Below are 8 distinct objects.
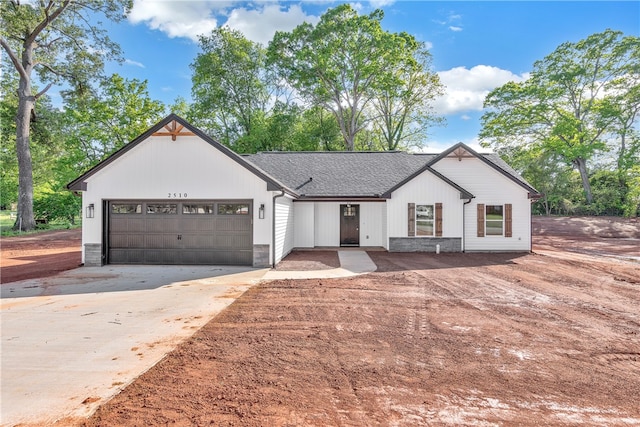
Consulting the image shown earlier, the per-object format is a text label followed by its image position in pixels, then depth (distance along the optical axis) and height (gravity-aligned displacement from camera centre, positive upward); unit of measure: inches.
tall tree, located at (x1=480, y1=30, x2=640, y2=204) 1016.9 +399.8
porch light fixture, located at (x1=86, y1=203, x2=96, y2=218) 420.2 +3.9
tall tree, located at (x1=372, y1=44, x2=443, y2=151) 1173.7 +425.6
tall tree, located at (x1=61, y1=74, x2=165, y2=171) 990.4 +313.1
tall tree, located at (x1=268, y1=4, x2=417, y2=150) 1028.5 +531.9
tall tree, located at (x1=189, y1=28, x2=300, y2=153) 1128.8 +450.2
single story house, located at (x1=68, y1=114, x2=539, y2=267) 414.6 +14.1
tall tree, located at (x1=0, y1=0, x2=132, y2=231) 800.9 +472.2
